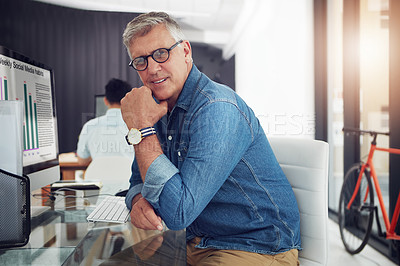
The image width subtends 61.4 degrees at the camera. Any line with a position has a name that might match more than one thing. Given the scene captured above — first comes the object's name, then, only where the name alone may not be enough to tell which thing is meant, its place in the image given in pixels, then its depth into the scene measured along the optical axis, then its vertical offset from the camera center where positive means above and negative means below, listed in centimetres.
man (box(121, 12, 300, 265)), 85 -12
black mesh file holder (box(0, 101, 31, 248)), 78 -13
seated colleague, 254 -6
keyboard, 102 -29
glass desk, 78 -30
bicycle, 215 -64
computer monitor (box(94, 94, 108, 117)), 359 +20
